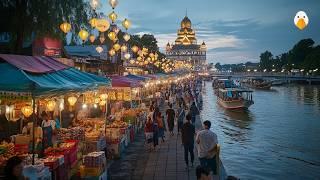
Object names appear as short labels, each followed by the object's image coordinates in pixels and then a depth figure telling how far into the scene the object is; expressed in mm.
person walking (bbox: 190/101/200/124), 23478
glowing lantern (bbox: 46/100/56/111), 15242
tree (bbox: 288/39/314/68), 133250
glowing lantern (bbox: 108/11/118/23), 22558
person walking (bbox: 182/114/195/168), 13273
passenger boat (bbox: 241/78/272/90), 114362
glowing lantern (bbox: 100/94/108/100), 20322
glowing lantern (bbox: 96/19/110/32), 18312
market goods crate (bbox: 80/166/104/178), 11015
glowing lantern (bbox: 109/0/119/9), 20816
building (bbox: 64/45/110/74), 30742
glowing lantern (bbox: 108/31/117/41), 25469
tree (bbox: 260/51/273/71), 181925
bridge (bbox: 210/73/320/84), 103112
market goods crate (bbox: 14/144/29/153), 11813
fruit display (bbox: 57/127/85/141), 13695
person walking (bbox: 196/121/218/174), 10914
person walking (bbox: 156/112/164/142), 18352
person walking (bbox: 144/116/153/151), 17119
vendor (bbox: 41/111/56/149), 12792
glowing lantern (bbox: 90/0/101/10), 18266
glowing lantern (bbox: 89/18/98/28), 18266
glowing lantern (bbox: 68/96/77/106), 17266
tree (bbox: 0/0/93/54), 14359
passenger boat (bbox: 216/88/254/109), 48219
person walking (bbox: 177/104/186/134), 20155
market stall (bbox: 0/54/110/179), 8930
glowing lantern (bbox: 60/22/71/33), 15883
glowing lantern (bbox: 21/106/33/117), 14148
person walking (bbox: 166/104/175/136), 20461
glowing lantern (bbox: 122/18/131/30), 26062
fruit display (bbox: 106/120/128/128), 17359
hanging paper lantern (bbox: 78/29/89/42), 17792
